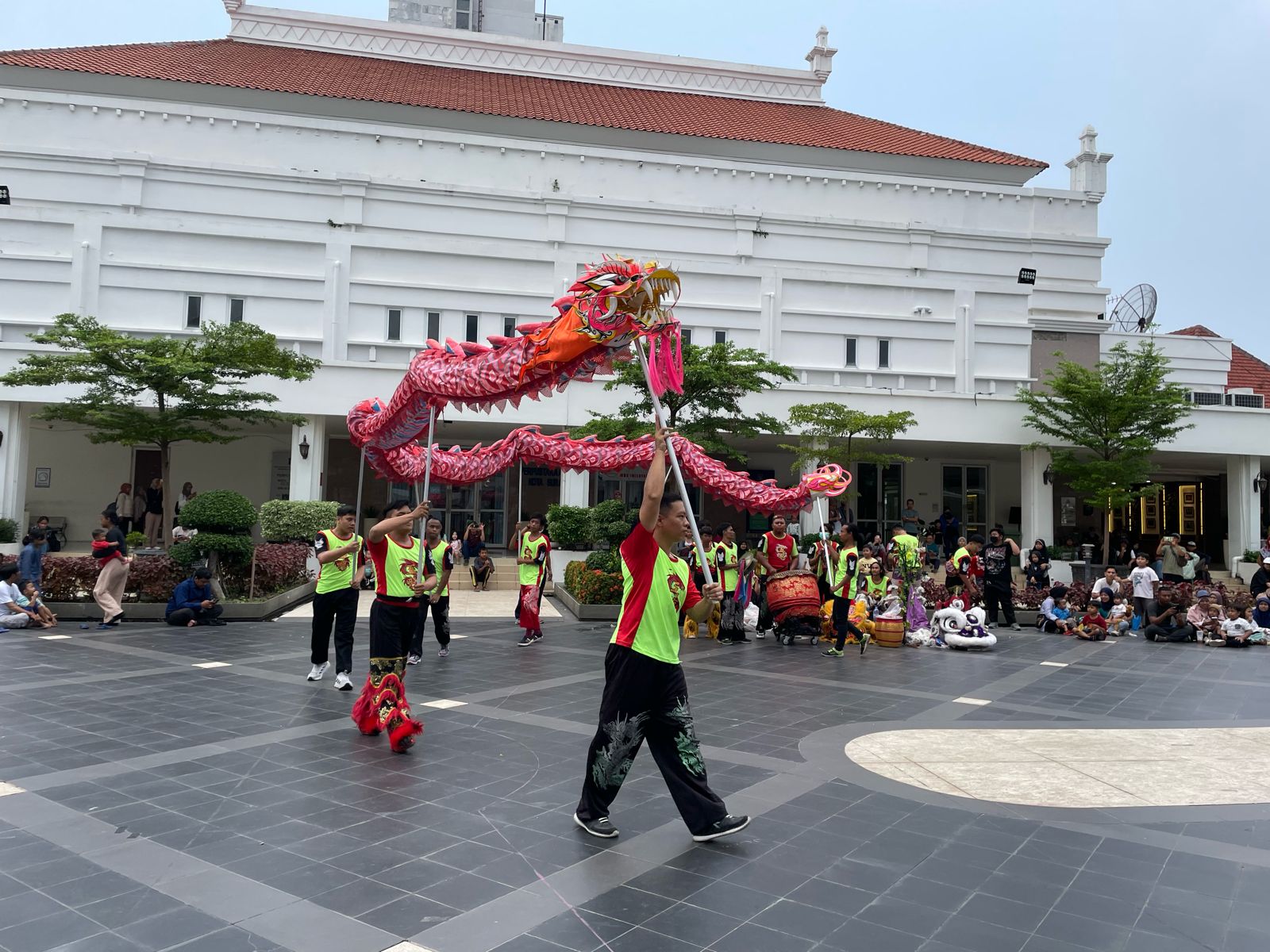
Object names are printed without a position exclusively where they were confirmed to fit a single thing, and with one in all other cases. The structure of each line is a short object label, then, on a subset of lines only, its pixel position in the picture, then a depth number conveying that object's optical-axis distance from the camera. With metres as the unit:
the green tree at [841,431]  22.03
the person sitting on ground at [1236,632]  15.10
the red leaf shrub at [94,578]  14.64
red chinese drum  13.57
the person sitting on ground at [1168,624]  15.58
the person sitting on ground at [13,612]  13.41
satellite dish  31.67
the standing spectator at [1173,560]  19.52
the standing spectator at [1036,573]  18.25
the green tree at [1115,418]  22.38
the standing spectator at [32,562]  14.41
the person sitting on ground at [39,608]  13.55
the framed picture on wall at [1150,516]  31.98
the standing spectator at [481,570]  21.12
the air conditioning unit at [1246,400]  29.72
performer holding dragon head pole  4.96
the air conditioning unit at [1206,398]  29.17
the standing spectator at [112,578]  13.98
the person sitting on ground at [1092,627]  15.72
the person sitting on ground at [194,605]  14.21
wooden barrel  13.93
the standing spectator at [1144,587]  16.53
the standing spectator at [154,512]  21.11
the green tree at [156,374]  17.62
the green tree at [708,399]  17.97
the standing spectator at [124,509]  22.34
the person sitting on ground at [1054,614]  16.53
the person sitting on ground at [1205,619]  15.60
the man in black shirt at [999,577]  16.48
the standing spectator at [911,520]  23.72
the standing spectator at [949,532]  25.52
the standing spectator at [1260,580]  16.86
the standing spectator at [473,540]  21.95
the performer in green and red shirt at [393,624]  6.82
